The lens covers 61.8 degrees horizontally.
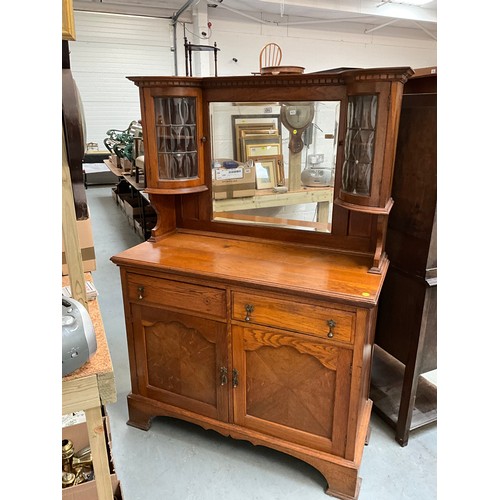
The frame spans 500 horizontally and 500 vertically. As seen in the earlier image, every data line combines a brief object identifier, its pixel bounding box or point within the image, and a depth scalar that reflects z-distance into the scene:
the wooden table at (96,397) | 0.98
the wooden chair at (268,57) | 6.29
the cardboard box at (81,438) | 1.53
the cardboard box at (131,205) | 4.97
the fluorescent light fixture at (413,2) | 6.35
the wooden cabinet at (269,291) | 1.50
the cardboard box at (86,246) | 1.50
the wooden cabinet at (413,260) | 1.60
